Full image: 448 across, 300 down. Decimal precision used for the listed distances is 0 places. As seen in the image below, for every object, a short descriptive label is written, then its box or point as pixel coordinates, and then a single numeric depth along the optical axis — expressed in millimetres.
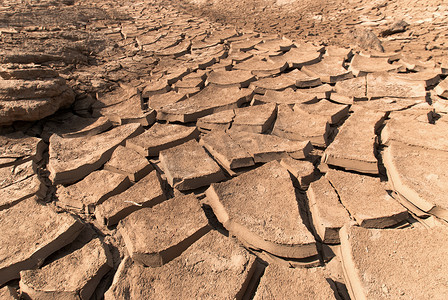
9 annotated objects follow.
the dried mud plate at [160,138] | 1598
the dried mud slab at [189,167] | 1352
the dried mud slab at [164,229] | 1025
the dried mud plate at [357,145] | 1407
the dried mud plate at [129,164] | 1419
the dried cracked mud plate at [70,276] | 925
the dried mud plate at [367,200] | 1130
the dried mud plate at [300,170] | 1364
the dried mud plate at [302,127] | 1615
